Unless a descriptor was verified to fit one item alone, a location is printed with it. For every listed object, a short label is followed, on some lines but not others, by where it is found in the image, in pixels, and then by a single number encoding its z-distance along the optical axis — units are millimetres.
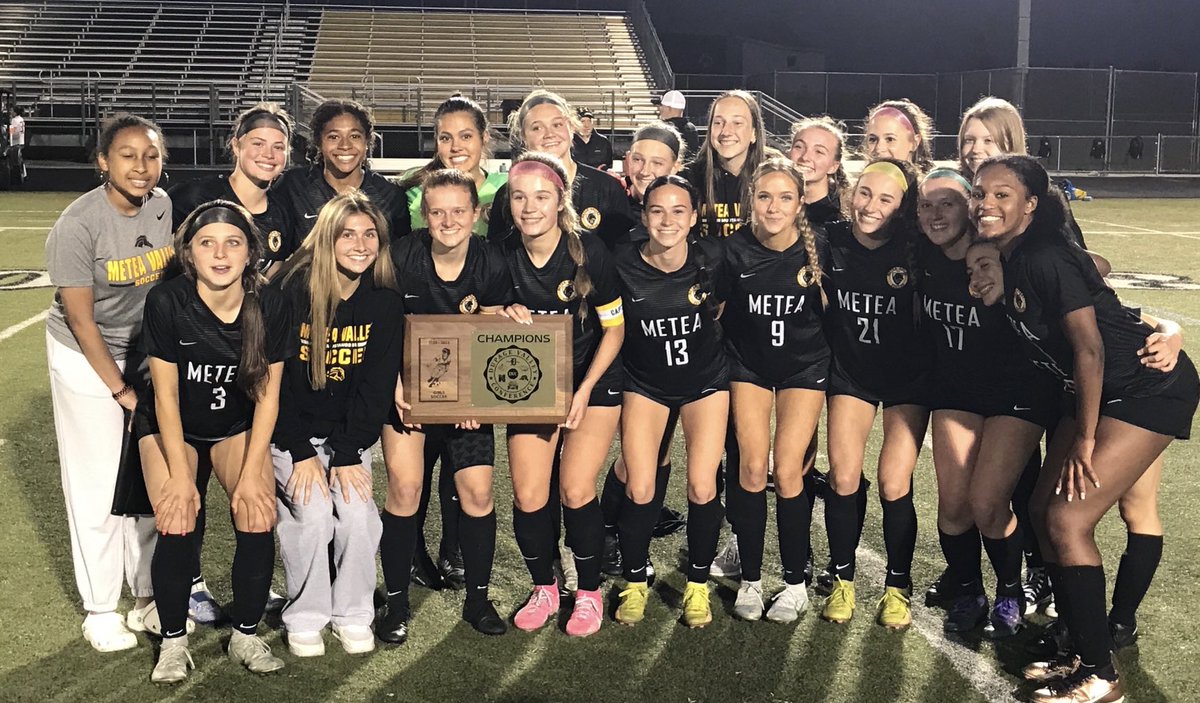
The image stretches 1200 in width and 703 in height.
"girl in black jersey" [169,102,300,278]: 3787
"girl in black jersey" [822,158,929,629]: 3641
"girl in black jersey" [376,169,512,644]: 3535
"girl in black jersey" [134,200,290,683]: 3150
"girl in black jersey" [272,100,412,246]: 3902
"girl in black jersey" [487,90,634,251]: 4219
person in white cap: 10820
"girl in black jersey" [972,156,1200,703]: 3018
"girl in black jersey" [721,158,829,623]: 3705
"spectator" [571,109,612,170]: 7007
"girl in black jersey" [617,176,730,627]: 3668
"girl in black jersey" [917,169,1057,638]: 3430
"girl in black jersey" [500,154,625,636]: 3561
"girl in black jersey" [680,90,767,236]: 4195
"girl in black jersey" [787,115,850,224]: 4191
